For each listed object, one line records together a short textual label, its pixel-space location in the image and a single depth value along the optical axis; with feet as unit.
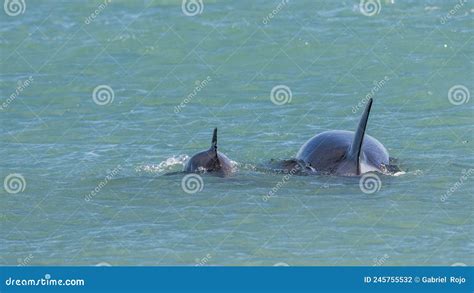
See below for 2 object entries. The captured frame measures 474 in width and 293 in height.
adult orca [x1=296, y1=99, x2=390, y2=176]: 63.77
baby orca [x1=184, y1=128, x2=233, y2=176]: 64.69
